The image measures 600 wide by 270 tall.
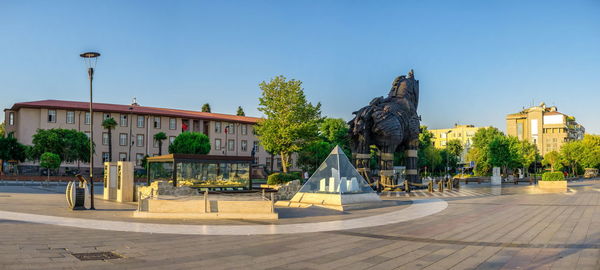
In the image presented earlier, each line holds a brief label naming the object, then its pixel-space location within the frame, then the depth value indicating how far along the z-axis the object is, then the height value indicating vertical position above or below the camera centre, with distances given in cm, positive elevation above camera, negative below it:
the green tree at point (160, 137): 6531 +259
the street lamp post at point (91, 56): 1750 +386
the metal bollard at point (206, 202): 1509 -156
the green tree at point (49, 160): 4675 -53
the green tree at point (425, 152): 8256 +71
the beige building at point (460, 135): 12988 +617
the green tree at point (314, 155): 6244 +8
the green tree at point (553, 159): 9079 -57
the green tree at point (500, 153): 6494 +45
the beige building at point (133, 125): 6109 +444
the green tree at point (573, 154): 9262 +48
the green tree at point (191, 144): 6231 +158
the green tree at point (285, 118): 4475 +372
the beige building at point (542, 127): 11869 +767
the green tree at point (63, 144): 5331 +127
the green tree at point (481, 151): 7756 +100
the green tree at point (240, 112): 10849 +1034
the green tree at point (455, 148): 10288 +184
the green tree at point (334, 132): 6938 +360
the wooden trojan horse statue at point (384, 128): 3231 +204
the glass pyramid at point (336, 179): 2044 -107
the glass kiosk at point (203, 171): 2353 -85
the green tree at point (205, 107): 10582 +1107
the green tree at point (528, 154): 8565 +44
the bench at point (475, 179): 5588 -282
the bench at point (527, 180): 5638 -297
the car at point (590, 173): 9399 -351
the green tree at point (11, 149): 5631 +70
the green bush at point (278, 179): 2827 -146
